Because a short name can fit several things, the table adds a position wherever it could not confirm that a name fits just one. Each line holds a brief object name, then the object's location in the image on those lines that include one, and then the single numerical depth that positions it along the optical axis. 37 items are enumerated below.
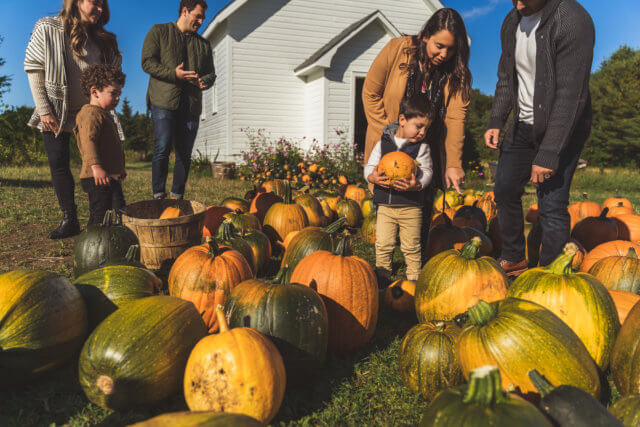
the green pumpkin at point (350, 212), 5.88
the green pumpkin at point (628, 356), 1.80
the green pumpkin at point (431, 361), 2.01
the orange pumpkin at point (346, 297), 2.49
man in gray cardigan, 2.97
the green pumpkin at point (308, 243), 3.35
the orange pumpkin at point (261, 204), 5.27
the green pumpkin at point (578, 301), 2.05
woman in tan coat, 3.30
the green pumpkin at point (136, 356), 1.82
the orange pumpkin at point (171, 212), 4.13
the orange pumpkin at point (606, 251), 3.58
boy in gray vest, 3.38
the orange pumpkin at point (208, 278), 2.62
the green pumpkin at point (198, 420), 1.22
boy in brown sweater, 3.89
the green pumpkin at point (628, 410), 1.43
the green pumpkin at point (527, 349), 1.71
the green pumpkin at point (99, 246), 3.13
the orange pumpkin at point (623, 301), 2.31
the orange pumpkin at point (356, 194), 6.94
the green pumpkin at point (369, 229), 5.12
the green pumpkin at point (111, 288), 2.36
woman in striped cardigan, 4.21
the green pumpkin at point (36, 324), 1.94
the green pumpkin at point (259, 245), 3.78
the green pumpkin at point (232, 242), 3.30
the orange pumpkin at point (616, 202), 5.39
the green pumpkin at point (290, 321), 2.08
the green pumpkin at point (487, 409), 1.24
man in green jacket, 5.10
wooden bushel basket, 3.46
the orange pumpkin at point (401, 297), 3.10
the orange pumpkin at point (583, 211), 5.12
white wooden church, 13.86
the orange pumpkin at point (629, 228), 4.50
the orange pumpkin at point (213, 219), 4.50
